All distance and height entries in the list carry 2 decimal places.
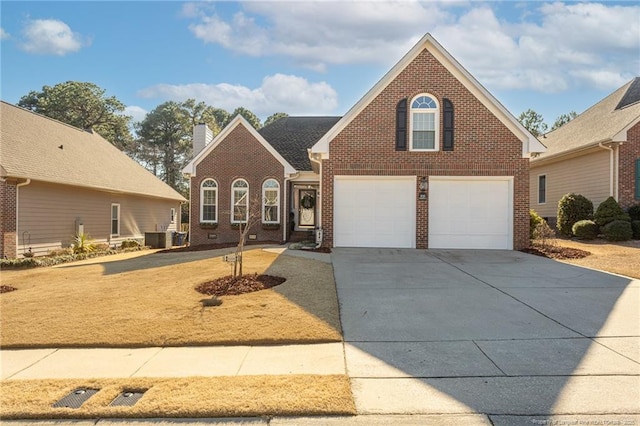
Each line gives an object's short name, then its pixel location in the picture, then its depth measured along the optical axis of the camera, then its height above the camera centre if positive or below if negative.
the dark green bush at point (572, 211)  17.59 +0.14
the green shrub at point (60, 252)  15.47 -1.58
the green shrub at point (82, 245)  16.25 -1.36
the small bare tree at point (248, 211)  17.66 +0.09
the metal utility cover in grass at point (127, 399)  3.73 -1.81
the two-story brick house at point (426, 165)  13.91 +1.72
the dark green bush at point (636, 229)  15.52 -0.57
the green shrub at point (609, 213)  15.79 +0.05
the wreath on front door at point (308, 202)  19.25 +0.55
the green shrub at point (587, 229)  16.09 -0.61
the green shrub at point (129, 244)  20.06 -1.61
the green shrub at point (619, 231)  15.15 -0.64
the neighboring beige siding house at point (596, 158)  16.77 +2.73
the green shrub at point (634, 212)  16.16 +0.10
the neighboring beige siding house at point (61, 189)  14.52 +1.07
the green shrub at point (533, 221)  15.78 -0.28
